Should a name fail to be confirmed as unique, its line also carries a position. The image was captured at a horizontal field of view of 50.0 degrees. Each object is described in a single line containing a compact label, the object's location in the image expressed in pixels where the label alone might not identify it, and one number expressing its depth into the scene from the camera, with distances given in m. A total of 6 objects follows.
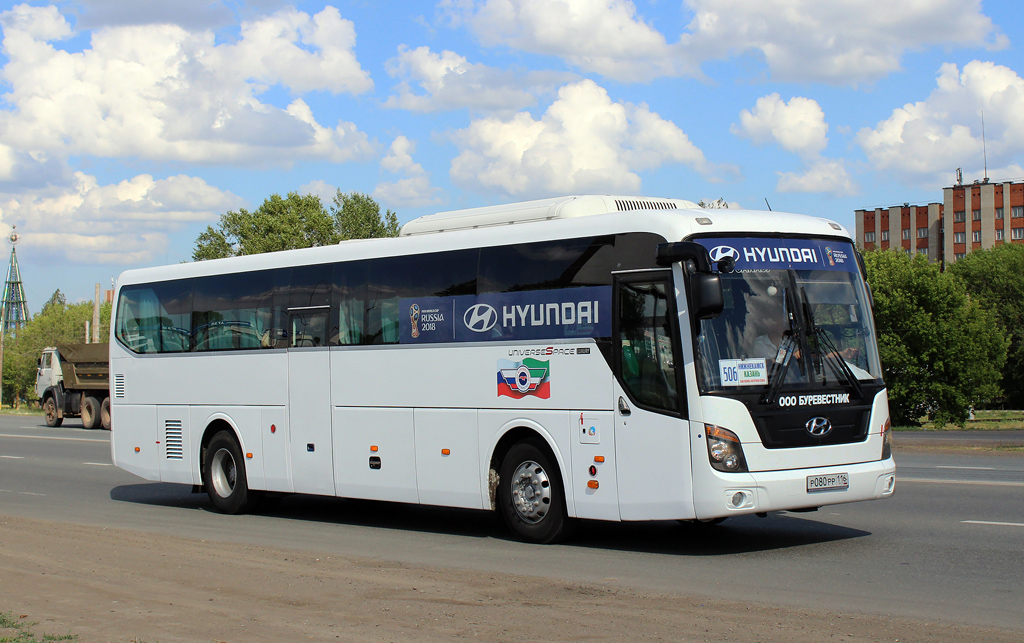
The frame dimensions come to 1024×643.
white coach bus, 9.44
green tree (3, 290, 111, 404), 117.12
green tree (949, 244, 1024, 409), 86.88
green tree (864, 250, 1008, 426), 57.06
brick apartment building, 108.56
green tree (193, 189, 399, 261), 79.00
